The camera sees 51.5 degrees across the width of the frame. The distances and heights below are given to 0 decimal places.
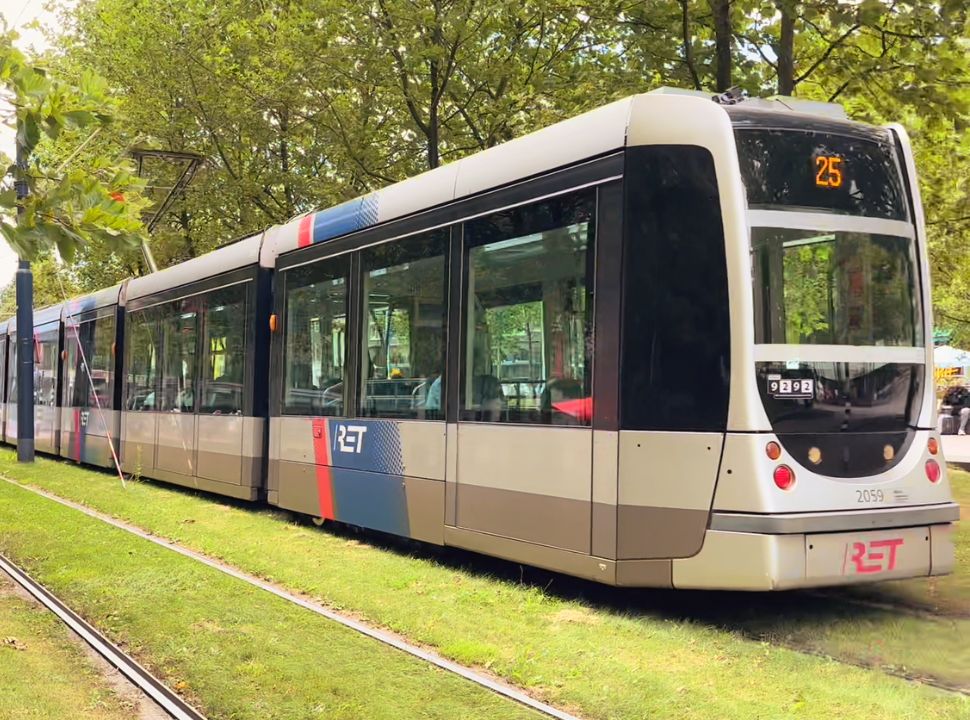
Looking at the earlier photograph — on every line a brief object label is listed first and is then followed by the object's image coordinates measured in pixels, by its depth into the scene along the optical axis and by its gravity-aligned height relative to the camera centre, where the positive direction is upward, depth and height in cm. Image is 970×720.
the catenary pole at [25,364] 1845 +45
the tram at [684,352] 597 +24
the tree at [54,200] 537 +102
